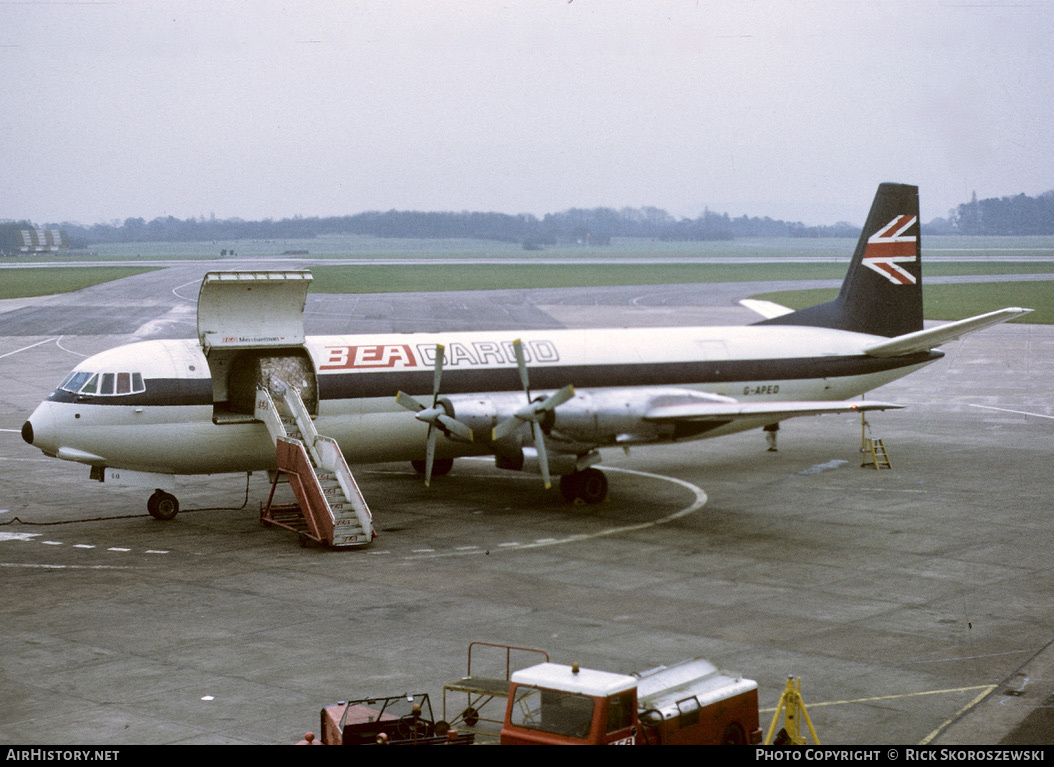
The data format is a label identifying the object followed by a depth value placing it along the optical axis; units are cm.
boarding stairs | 2627
